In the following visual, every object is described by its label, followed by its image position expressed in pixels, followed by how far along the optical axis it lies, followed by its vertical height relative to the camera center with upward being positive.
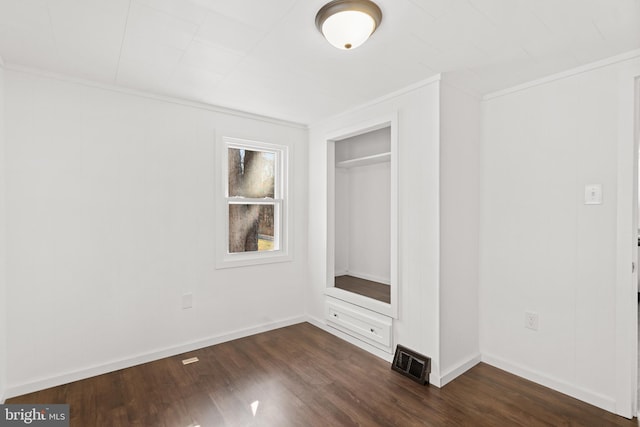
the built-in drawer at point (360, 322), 2.86 -1.09
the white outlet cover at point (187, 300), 3.03 -0.85
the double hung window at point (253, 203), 3.38 +0.09
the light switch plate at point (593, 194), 2.20 +0.11
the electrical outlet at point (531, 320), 2.53 -0.89
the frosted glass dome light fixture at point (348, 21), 1.56 +0.96
